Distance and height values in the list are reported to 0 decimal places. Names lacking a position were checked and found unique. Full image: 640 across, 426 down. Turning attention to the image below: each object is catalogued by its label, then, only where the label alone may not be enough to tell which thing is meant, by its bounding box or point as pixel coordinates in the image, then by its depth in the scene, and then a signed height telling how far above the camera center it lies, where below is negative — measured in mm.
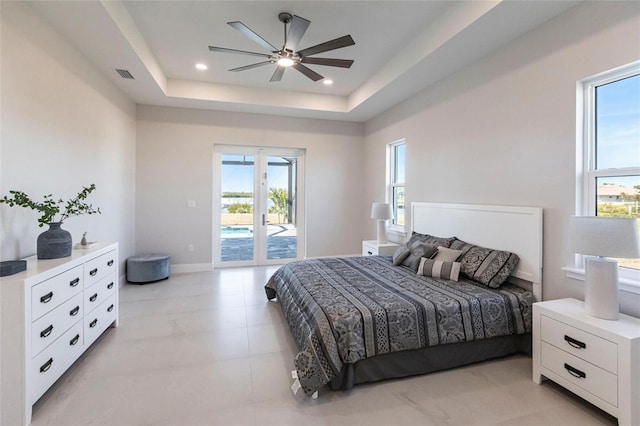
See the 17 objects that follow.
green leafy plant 2080 +51
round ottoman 4375 -864
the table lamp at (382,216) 4637 -75
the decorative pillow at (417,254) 3229 -471
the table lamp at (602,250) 1716 -227
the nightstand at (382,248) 4566 -580
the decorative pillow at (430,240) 3427 -348
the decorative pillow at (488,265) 2682 -503
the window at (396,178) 4955 +568
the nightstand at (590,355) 1631 -877
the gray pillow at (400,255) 3475 -522
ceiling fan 2400 +1480
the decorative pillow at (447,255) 3031 -448
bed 2000 -744
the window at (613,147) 2111 +484
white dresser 1653 -735
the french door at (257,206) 5477 +95
